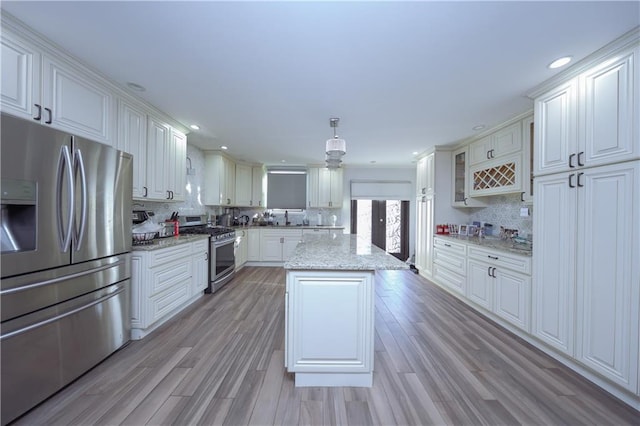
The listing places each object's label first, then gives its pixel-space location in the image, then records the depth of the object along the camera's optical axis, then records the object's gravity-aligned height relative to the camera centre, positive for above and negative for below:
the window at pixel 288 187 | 5.88 +0.61
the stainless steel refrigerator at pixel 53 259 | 1.35 -0.31
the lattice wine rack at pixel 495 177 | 3.03 +0.51
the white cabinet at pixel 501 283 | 2.38 -0.74
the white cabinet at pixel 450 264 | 3.35 -0.73
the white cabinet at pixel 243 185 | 5.46 +0.62
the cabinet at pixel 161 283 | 2.32 -0.76
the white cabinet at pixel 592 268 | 1.59 -0.38
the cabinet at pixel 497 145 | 2.93 +0.92
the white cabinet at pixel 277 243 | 5.45 -0.67
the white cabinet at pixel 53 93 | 1.51 +0.83
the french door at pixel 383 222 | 6.00 -0.19
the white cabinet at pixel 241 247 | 4.83 -0.71
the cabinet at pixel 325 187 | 5.75 +0.61
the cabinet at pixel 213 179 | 4.67 +0.62
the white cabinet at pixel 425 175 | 4.36 +0.72
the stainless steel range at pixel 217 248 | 3.62 -0.57
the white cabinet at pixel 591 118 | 1.61 +0.73
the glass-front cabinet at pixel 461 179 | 3.85 +0.59
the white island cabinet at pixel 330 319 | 1.70 -0.73
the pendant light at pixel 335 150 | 2.43 +0.62
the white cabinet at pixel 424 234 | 4.33 -0.36
